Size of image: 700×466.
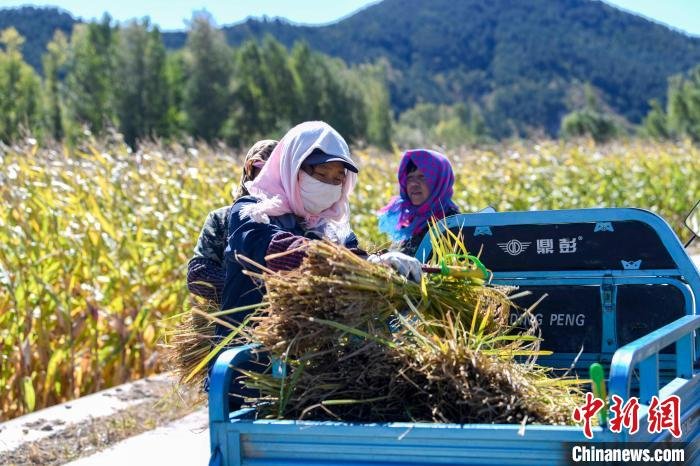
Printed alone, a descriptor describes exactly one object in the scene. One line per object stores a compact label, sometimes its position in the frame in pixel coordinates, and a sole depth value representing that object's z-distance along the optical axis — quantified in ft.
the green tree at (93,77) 220.43
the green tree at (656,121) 261.65
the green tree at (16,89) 160.52
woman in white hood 11.37
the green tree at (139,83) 219.61
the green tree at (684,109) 233.55
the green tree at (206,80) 229.04
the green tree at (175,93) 225.21
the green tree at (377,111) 273.21
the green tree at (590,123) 230.64
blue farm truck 8.97
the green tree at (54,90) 206.75
